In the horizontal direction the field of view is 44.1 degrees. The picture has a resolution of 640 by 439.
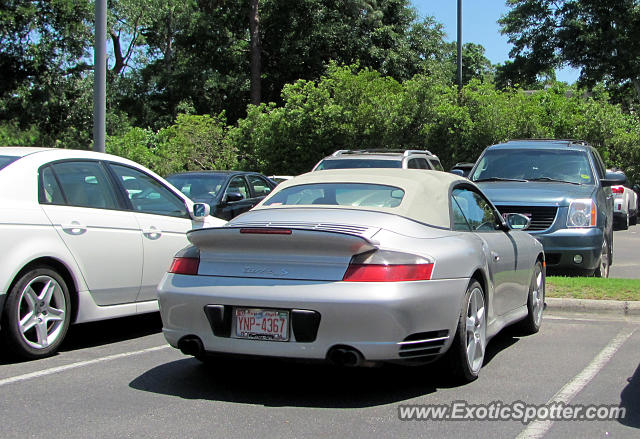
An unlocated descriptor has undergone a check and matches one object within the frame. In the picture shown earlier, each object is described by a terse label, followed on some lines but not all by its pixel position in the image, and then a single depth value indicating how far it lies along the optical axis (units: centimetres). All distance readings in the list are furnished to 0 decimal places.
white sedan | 605
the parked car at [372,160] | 1416
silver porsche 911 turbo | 482
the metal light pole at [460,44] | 2565
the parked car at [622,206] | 1945
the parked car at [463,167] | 1578
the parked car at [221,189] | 1358
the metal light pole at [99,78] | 1209
